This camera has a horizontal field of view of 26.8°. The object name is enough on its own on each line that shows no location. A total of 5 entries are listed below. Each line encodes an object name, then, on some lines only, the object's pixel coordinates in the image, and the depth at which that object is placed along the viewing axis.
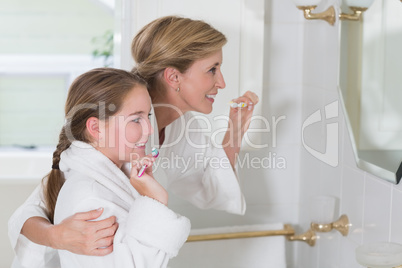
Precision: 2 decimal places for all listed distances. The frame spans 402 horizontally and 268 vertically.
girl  1.44
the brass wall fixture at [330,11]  1.65
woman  1.65
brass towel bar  1.92
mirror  1.52
